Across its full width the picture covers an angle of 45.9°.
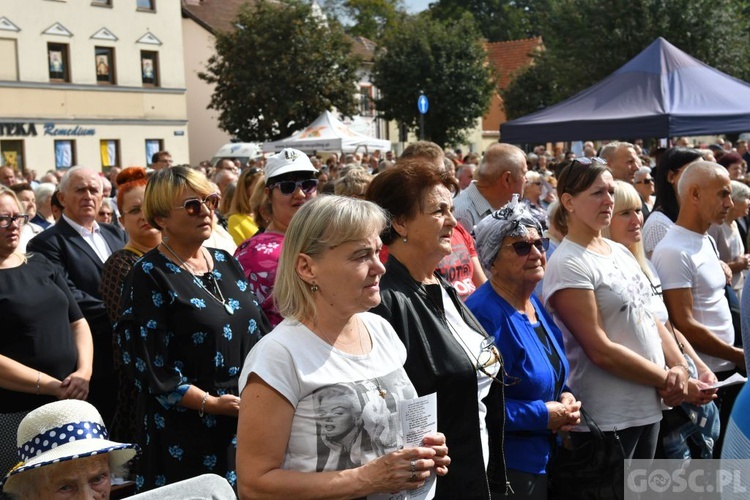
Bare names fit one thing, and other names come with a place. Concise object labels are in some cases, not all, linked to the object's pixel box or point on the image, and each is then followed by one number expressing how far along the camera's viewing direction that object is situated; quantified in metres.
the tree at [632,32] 29.84
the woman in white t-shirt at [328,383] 2.52
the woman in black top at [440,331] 3.15
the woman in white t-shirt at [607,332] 4.20
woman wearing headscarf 3.65
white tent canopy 24.52
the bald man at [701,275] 5.18
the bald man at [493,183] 5.97
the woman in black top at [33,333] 4.19
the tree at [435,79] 38.38
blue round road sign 23.35
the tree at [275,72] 34.59
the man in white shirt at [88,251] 4.99
